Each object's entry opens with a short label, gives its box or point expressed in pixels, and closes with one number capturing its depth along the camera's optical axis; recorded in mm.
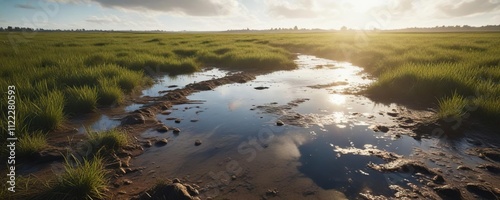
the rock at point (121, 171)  3723
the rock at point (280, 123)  5695
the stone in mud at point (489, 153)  4143
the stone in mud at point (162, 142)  4719
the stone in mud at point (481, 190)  3180
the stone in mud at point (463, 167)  3822
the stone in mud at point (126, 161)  3927
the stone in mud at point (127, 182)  3477
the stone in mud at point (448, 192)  3154
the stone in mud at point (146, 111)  6350
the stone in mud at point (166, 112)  6637
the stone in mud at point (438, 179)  3459
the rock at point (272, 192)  3246
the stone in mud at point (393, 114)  6345
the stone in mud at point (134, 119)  5762
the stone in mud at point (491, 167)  3762
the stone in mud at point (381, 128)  5309
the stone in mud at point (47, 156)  3953
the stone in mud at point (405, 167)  3717
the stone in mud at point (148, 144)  4653
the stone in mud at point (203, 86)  9516
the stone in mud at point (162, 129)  5330
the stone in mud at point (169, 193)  3029
